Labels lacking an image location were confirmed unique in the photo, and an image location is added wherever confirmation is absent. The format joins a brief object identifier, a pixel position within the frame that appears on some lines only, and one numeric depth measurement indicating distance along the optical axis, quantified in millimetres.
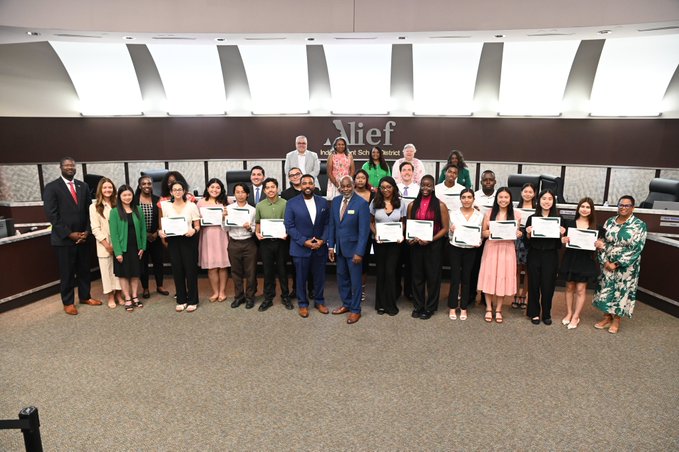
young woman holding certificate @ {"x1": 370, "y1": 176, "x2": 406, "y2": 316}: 5246
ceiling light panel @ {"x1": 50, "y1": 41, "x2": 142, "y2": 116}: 10648
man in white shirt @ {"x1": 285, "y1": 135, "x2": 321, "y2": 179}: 7545
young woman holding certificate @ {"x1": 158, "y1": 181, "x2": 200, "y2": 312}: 5453
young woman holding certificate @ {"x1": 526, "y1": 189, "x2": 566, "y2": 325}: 4992
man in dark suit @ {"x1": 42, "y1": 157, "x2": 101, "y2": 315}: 5402
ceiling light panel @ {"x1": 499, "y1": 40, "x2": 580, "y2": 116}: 10406
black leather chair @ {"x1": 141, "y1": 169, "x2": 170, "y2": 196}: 8173
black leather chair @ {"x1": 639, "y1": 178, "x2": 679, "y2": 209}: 6789
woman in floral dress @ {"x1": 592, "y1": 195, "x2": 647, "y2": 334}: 4832
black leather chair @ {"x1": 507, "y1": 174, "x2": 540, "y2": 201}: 7473
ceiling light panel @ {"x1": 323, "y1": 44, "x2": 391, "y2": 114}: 10938
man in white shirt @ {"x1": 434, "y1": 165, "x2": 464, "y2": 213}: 6141
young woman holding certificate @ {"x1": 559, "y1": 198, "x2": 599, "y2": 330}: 4996
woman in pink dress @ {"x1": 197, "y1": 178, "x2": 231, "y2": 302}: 5777
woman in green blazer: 5484
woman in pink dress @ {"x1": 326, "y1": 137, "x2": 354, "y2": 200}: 6938
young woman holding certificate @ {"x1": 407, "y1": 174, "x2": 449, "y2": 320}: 5248
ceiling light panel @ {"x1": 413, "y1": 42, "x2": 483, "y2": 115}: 10680
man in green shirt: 5445
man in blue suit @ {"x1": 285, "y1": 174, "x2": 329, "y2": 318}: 5301
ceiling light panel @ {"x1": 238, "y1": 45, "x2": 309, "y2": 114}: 11039
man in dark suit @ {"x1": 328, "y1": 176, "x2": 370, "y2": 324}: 5105
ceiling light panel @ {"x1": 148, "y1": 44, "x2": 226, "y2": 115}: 11023
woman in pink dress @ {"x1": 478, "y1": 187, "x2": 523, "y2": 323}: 5145
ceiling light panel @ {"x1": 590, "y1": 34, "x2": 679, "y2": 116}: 9852
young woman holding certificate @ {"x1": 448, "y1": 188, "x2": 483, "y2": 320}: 5125
